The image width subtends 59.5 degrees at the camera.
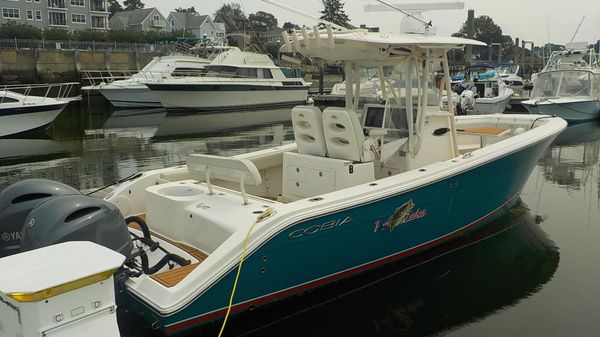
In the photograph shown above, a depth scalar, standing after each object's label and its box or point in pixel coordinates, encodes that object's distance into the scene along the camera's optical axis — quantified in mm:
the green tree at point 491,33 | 84188
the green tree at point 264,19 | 90912
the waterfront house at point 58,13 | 55250
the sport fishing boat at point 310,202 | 3682
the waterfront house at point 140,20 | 70938
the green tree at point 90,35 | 46625
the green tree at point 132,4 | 90312
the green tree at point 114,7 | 85256
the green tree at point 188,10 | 82625
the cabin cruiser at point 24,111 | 16453
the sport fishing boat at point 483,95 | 22281
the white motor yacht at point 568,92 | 18422
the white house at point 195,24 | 73688
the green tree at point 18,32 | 45562
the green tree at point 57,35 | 45938
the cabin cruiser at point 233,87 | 25172
